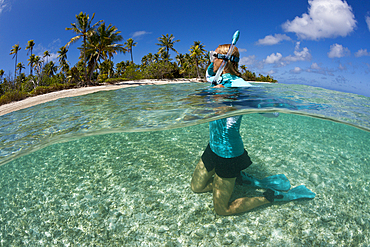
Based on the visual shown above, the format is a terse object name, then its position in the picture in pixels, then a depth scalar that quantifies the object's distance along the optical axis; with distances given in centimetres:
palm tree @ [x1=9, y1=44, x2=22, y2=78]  4869
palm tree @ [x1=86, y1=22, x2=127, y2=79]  2812
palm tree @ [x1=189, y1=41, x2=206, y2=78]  4309
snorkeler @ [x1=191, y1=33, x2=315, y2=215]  238
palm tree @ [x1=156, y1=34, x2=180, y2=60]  5303
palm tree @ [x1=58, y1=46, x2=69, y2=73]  4606
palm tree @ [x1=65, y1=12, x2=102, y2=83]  2564
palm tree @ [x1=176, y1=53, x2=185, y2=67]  5336
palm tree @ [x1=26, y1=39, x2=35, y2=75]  4549
